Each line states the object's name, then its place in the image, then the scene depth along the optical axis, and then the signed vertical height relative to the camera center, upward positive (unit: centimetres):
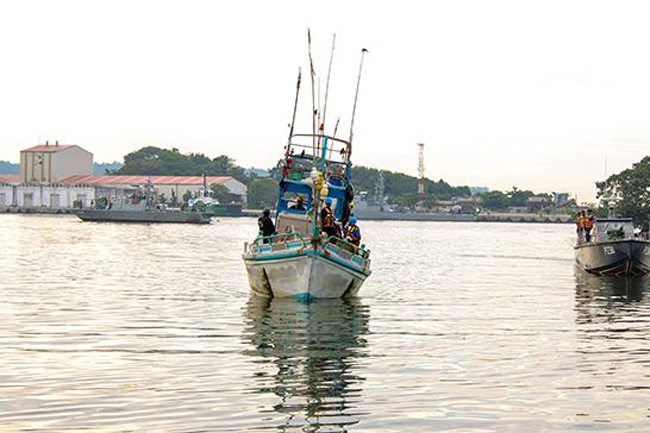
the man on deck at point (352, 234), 3600 -94
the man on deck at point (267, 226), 3609 -71
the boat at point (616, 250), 5016 -188
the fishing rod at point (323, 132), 3978 +272
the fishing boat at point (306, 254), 3269 -151
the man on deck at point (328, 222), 3362 -51
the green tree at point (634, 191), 10144 +186
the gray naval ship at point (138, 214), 17212 -176
